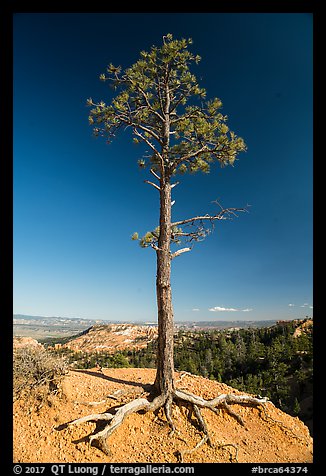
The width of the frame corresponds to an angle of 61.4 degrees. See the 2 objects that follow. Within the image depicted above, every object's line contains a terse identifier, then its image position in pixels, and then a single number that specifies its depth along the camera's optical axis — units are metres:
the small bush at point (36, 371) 5.39
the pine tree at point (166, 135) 6.32
